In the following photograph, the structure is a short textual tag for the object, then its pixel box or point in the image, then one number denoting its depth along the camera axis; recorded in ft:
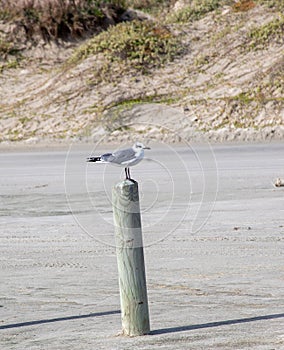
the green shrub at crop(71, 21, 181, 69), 200.85
